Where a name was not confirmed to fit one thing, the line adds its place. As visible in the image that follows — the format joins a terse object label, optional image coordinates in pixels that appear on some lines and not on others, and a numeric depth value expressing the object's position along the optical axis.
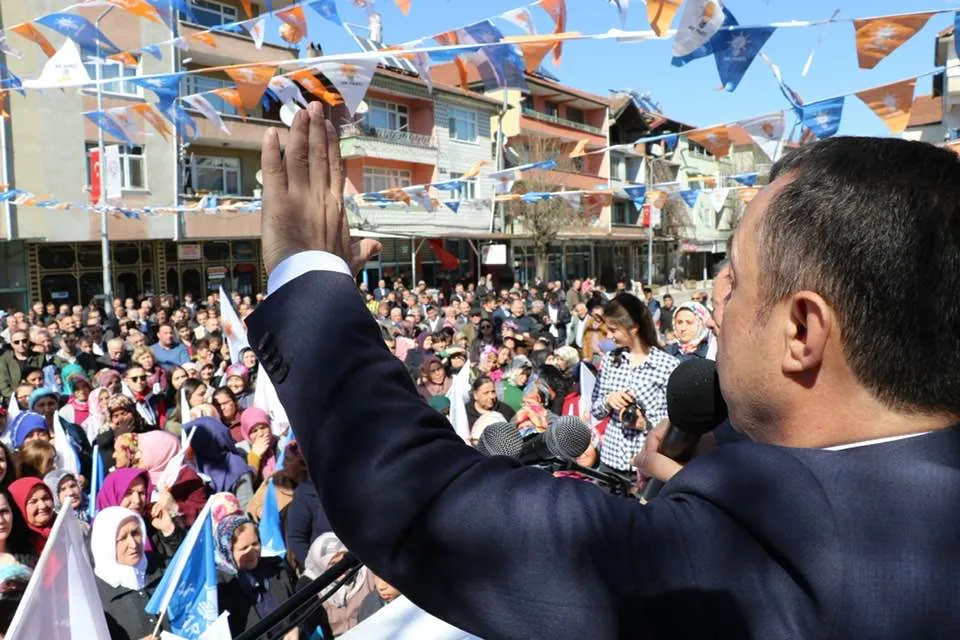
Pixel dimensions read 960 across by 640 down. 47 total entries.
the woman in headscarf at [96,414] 6.97
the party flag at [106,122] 9.05
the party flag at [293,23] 6.52
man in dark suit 0.74
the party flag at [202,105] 7.84
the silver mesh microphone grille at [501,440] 1.95
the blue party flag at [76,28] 6.43
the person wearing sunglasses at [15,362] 9.16
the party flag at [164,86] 6.63
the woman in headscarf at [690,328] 6.77
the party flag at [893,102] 7.27
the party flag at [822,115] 8.14
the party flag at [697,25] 5.28
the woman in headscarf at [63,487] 4.87
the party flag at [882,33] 5.76
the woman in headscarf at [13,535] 3.92
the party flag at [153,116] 8.55
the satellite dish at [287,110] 7.18
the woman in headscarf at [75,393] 7.41
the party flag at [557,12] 6.03
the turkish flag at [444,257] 33.53
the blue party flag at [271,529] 4.83
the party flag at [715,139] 9.15
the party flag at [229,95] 7.79
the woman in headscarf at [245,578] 4.12
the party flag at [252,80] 6.79
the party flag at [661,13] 5.30
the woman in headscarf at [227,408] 6.95
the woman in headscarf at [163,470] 4.98
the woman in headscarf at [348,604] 2.87
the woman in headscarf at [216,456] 6.01
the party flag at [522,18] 6.15
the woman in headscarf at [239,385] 7.70
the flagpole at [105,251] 17.36
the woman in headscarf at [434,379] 8.38
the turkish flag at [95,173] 19.22
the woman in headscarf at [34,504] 4.25
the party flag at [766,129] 8.81
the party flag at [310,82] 6.68
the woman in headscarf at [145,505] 4.59
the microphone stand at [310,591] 1.19
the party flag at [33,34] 6.58
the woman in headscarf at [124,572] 3.73
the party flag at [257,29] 6.61
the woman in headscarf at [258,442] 6.19
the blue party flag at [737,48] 5.79
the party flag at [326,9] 5.94
